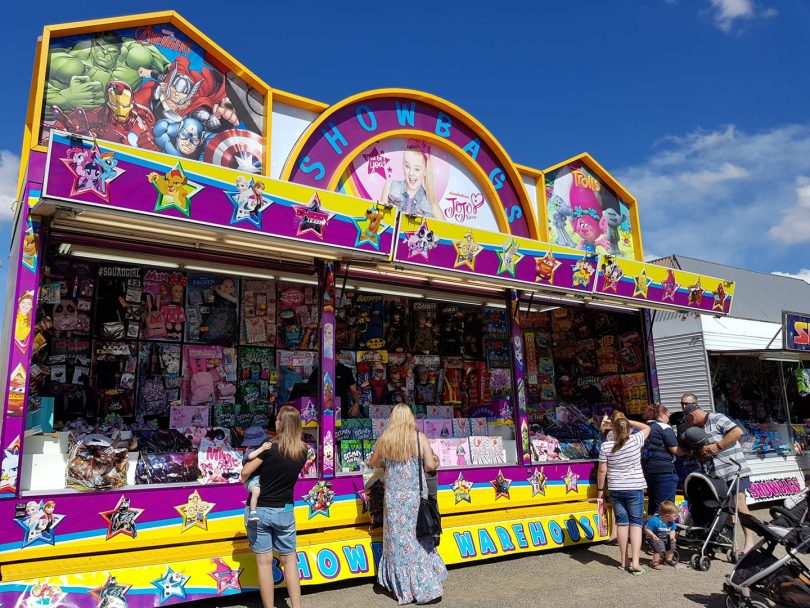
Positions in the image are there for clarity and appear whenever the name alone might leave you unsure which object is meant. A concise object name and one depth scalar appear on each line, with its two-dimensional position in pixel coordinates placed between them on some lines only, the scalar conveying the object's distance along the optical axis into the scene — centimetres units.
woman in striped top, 624
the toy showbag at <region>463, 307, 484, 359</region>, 959
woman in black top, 477
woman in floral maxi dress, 535
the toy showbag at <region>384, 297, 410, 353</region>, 892
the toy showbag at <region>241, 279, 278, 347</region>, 771
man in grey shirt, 664
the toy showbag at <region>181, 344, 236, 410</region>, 724
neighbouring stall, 1097
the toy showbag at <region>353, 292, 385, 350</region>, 866
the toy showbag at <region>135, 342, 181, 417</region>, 695
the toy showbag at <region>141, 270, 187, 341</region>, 712
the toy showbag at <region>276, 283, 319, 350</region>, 796
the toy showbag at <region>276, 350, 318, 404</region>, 778
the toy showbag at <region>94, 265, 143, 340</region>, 686
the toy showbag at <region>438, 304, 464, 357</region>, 944
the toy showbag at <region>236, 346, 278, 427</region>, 747
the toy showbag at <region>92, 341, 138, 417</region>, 671
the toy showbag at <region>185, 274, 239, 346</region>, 740
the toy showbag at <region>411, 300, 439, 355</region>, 918
